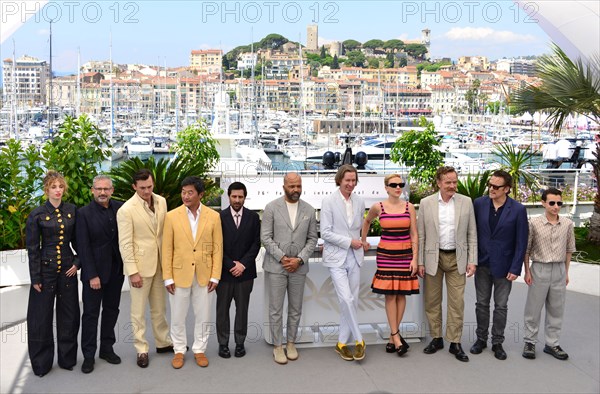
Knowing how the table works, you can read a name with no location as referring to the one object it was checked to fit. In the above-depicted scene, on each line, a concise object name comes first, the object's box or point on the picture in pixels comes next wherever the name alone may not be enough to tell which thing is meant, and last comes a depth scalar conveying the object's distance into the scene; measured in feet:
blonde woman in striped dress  14.56
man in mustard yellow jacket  13.99
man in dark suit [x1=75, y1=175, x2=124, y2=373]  13.60
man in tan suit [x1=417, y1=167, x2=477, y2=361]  14.73
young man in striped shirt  14.82
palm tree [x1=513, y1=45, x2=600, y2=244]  22.08
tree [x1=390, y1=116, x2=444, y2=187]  32.71
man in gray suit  14.40
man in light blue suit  14.57
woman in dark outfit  13.19
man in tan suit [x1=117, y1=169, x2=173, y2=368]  13.80
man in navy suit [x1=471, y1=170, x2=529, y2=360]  14.67
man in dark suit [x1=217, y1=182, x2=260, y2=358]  14.44
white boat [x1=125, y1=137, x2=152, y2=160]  152.05
